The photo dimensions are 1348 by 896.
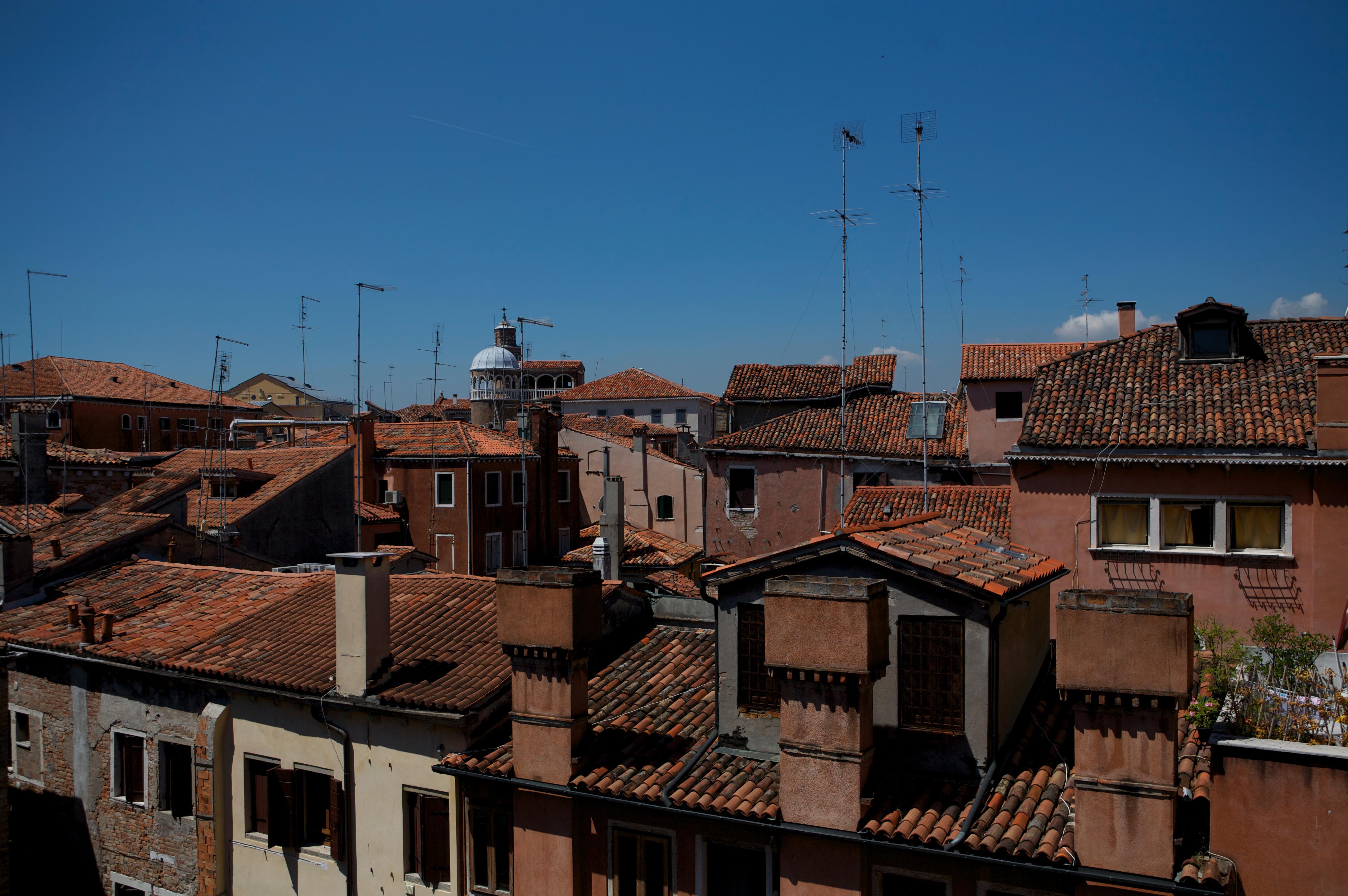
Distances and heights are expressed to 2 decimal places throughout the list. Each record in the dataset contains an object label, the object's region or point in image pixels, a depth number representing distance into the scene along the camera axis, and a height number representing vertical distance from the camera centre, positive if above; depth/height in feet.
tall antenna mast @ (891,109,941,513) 47.06 +12.13
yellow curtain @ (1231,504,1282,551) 45.98 -4.78
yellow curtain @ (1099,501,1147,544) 48.47 -4.87
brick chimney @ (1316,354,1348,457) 43.55 +1.10
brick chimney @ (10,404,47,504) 73.56 -1.39
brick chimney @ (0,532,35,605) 47.03 -6.80
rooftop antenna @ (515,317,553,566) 91.25 -5.53
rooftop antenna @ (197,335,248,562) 59.62 -3.58
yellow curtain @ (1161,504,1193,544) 47.47 -4.76
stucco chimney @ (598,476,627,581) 56.39 -5.92
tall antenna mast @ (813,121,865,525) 45.80 +0.23
